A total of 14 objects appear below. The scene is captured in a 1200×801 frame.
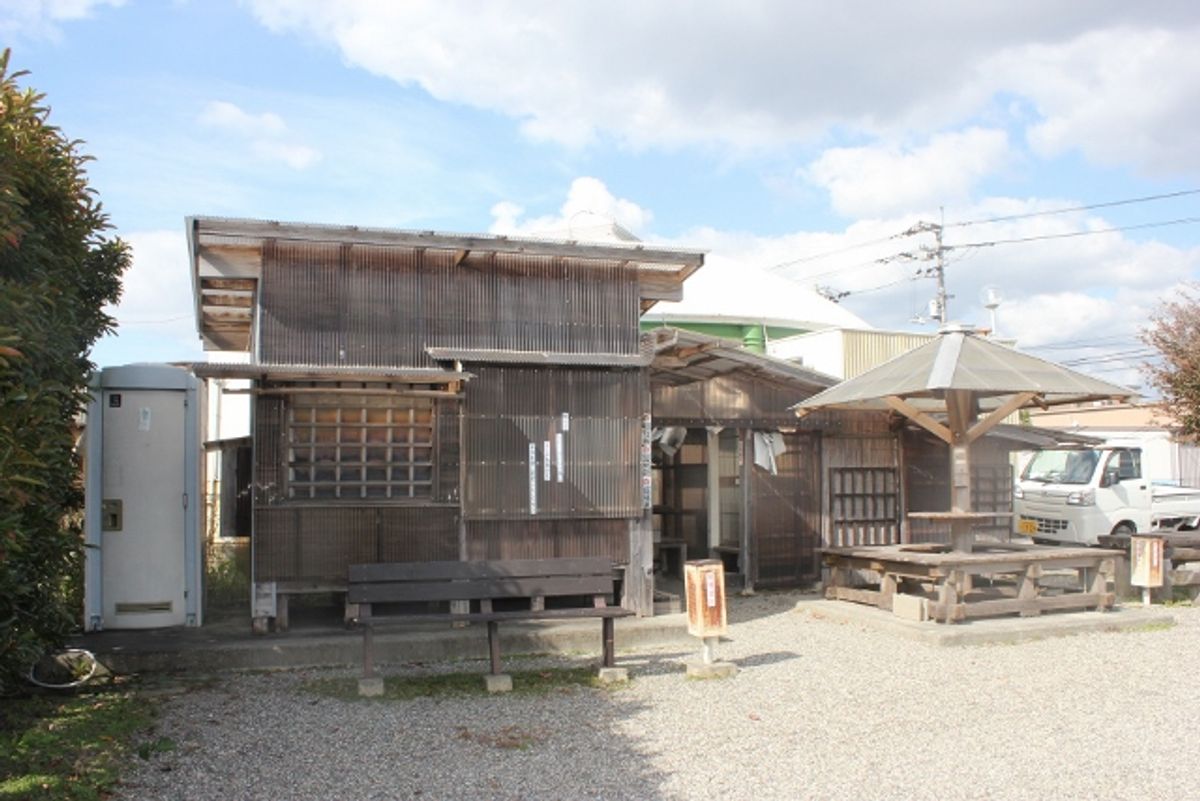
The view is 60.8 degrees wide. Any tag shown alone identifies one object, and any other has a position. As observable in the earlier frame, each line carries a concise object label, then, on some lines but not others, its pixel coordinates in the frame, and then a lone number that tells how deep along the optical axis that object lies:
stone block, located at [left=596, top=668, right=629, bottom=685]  7.85
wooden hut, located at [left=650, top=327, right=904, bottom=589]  12.78
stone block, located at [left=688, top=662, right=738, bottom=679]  7.96
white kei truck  17.50
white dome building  20.47
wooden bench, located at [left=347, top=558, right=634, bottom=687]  7.57
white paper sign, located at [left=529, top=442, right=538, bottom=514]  9.77
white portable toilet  8.80
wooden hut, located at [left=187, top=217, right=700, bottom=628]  9.09
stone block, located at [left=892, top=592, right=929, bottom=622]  10.04
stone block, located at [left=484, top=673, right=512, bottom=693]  7.54
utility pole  34.88
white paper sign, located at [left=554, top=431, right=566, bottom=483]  9.88
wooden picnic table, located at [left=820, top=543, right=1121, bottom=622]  10.02
